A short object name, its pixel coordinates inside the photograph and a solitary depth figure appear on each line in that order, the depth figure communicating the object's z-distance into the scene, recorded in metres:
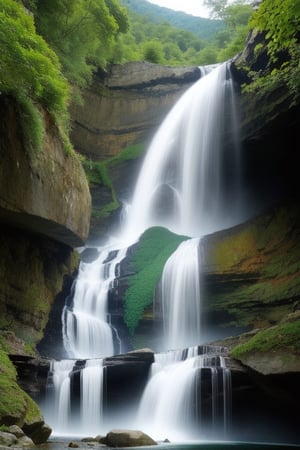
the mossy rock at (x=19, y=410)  8.11
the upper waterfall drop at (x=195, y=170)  24.75
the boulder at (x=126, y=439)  9.41
